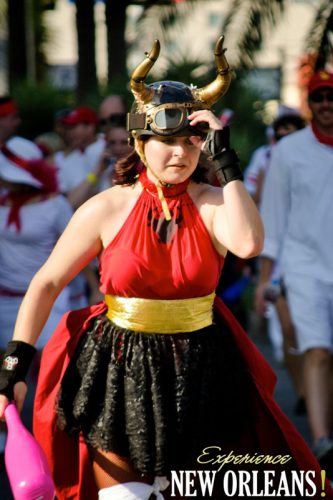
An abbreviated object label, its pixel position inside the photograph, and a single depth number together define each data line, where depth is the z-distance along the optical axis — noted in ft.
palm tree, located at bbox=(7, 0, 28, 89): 128.06
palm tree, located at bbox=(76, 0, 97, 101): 109.81
